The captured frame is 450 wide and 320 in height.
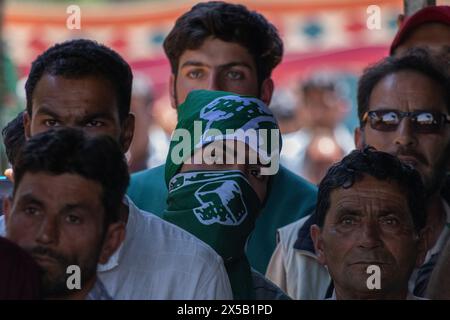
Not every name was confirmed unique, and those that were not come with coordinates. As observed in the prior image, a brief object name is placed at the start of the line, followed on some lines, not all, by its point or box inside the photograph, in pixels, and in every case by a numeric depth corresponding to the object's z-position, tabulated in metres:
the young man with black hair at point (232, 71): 8.68
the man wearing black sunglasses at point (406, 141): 8.09
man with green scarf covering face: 6.90
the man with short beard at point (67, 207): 5.76
